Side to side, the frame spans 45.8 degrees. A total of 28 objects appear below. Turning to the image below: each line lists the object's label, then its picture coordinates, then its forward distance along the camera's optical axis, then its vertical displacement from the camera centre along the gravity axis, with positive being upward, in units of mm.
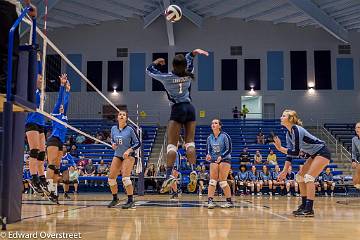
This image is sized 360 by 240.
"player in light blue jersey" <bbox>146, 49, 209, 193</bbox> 5379 +604
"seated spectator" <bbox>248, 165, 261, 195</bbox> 15768 -912
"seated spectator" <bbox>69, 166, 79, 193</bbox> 15261 -825
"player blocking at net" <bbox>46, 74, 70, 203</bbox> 8898 +238
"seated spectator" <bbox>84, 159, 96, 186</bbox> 16625 -658
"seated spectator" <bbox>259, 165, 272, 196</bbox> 15980 -912
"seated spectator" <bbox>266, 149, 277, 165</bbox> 17350 -213
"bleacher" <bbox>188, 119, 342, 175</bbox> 19203 +942
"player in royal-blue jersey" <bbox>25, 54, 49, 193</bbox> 7207 +197
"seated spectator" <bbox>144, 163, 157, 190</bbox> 16141 -820
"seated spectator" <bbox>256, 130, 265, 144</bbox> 20588 +720
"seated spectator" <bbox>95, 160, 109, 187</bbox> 16547 -654
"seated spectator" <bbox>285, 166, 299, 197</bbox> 15781 -1099
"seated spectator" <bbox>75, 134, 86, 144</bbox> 19969 +663
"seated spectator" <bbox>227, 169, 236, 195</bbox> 15073 -1007
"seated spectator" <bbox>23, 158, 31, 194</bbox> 15241 -864
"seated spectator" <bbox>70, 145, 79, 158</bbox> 18500 +93
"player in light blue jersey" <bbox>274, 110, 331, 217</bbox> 7012 +34
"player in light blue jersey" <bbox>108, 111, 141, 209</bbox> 8430 +45
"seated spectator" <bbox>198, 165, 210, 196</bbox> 15422 -901
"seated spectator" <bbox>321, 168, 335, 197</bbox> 16031 -1057
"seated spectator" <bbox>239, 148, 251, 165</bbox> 17038 -135
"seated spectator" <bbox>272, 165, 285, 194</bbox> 15969 -1022
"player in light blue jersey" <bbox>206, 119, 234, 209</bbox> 9031 -72
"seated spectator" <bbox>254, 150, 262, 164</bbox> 17641 -174
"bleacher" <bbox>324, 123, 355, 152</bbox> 21797 +1224
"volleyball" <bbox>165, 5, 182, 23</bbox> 5680 +1886
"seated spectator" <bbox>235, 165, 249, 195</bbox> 15789 -983
